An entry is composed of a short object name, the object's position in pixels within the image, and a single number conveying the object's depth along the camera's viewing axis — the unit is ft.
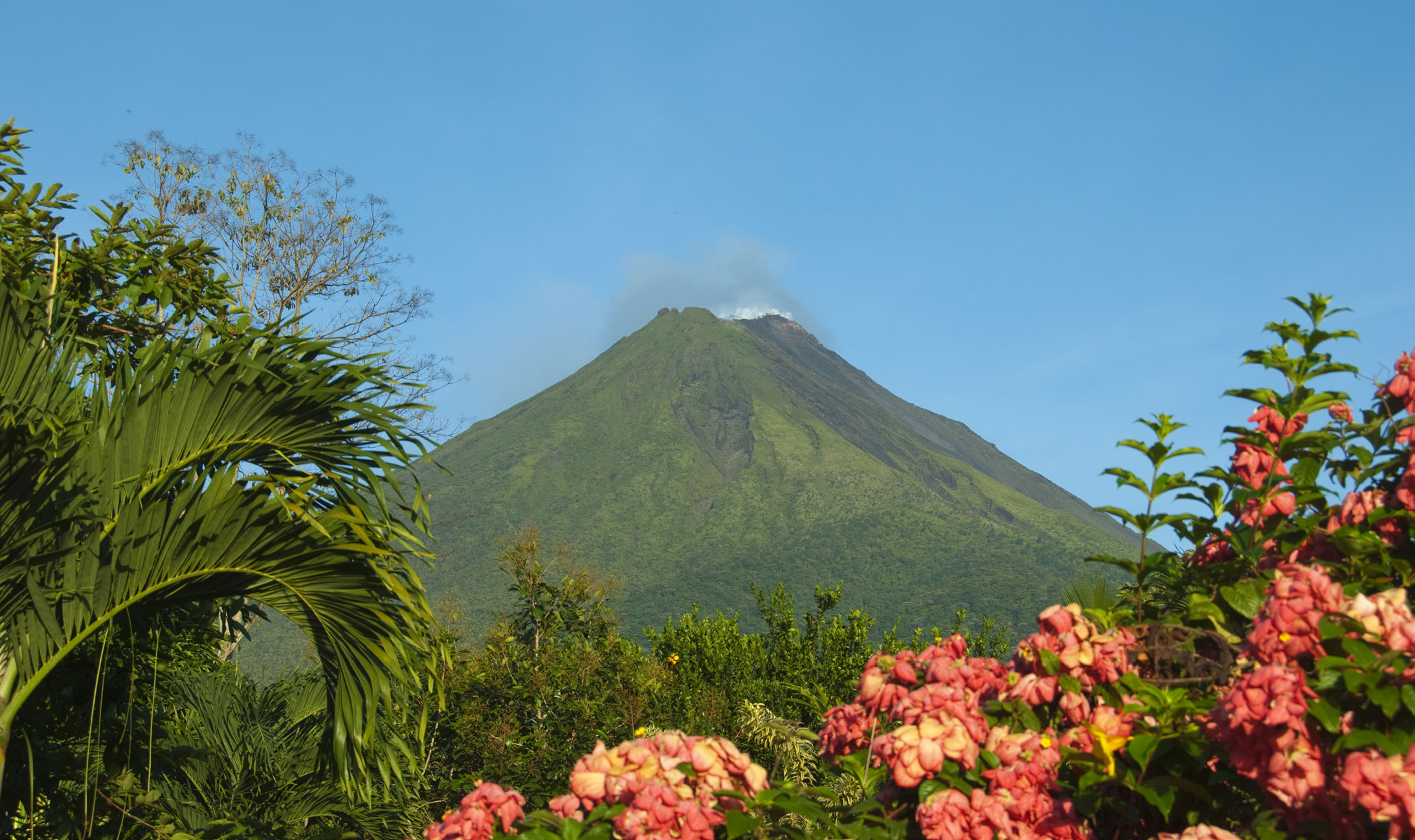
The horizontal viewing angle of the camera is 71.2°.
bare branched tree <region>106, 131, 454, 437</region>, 49.14
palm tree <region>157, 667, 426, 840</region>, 15.66
